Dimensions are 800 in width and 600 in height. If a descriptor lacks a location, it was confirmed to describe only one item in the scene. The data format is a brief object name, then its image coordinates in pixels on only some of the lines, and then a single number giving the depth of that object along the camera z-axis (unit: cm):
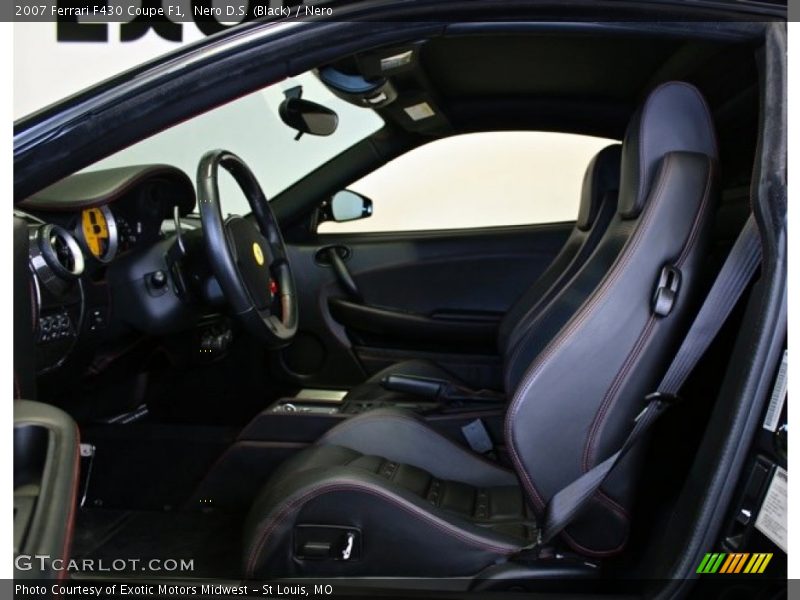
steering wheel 147
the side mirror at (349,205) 240
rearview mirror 208
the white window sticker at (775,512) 87
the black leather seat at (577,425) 109
